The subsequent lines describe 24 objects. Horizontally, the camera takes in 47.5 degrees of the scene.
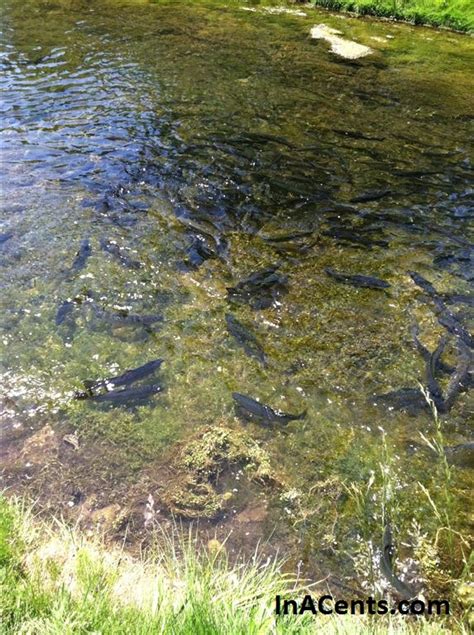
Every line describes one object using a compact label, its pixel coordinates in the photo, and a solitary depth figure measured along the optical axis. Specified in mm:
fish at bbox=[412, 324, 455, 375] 5914
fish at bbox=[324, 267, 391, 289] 7176
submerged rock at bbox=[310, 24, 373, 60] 16812
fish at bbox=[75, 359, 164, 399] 5582
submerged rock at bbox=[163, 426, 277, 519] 4570
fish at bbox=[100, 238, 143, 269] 7449
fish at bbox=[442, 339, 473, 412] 5552
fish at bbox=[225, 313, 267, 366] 6082
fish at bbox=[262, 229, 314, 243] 8086
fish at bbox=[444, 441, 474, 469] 4902
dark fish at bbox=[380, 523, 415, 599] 3915
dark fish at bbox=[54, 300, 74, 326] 6449
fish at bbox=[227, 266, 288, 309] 6867
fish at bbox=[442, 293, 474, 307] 6891
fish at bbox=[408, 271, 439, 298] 7018
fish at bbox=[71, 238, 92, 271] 7383
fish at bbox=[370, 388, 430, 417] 5441
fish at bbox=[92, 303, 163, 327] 6461
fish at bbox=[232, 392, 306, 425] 5320
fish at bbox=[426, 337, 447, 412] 5488
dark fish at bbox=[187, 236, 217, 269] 7523
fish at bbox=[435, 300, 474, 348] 6238
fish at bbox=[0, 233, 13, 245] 7771
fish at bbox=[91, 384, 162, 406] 5496
